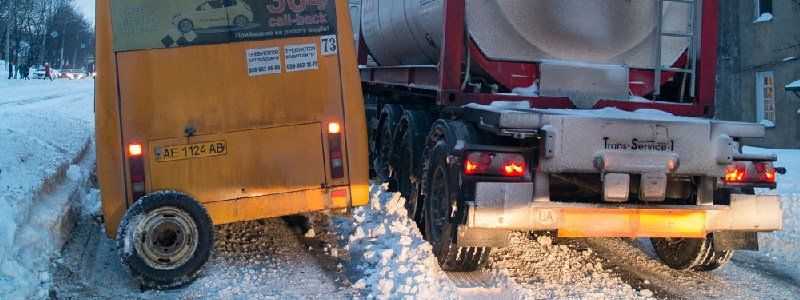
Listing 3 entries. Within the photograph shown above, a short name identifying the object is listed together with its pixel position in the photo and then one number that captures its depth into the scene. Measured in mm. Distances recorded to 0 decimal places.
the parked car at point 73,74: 77125
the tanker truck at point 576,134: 5656
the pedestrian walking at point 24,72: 57219
